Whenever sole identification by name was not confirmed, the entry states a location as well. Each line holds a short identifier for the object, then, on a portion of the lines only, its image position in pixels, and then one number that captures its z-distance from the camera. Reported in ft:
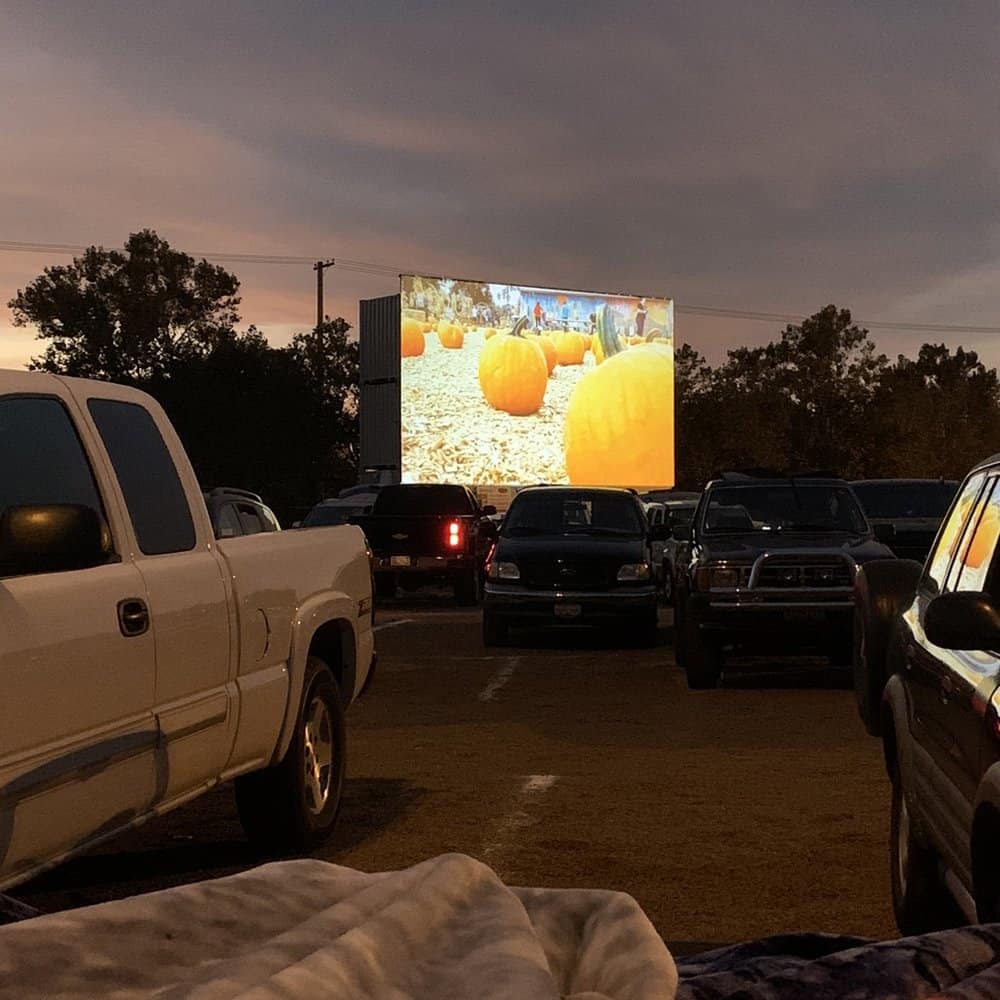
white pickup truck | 17.07
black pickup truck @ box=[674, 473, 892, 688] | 49.80
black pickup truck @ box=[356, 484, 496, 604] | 95.14
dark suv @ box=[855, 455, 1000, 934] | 15.02
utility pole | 275.80
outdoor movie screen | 160.45
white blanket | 4.59
